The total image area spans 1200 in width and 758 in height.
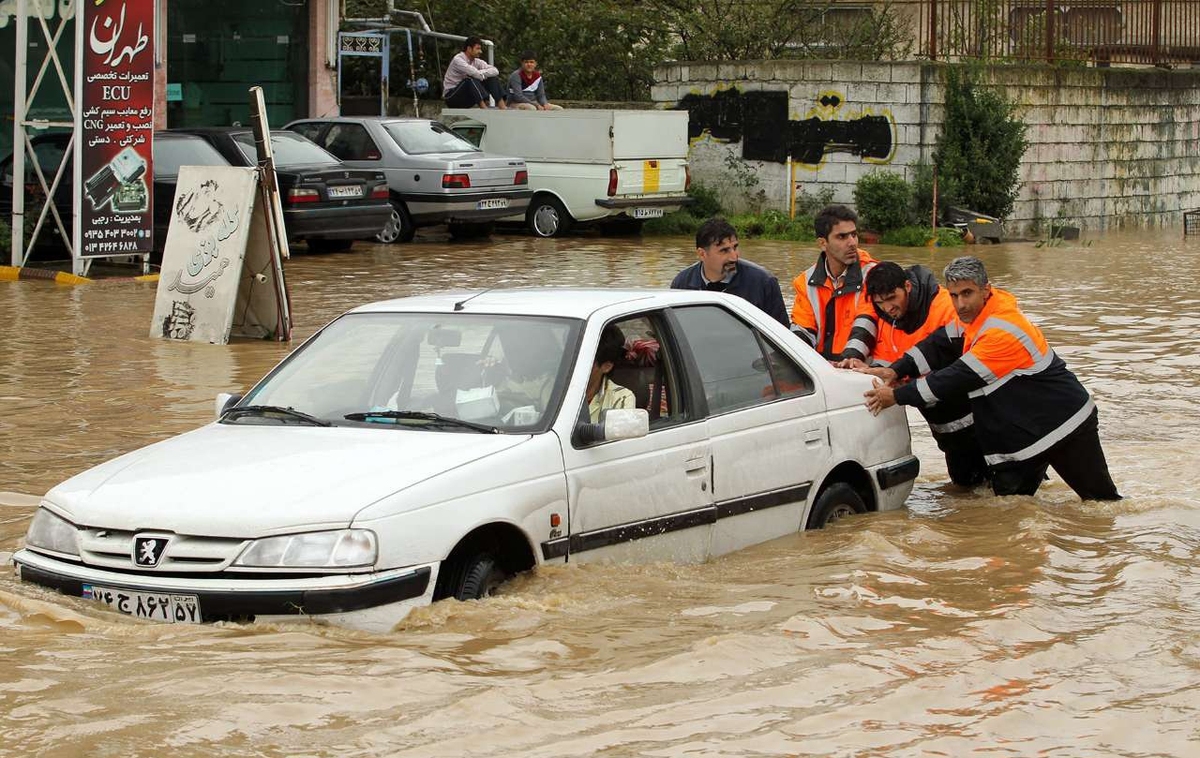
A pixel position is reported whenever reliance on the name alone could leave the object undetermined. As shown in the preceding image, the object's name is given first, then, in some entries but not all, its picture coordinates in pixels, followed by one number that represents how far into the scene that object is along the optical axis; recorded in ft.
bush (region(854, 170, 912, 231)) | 83.87
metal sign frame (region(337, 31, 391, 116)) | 91.86
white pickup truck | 81.20
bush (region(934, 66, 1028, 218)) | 85.46
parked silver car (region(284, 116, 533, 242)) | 77.66
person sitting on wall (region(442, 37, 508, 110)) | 90.17
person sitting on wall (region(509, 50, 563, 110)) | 91.04
